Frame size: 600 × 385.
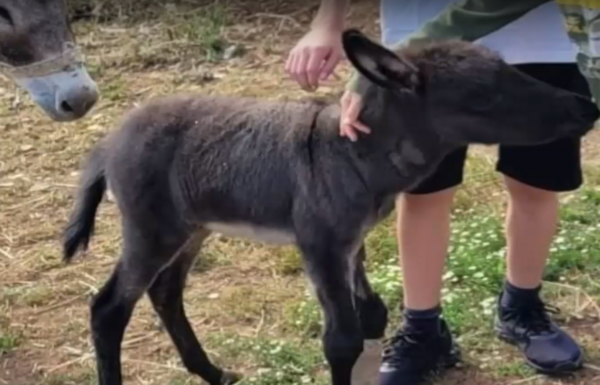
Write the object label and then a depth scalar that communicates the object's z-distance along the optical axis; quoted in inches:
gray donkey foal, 104.1
